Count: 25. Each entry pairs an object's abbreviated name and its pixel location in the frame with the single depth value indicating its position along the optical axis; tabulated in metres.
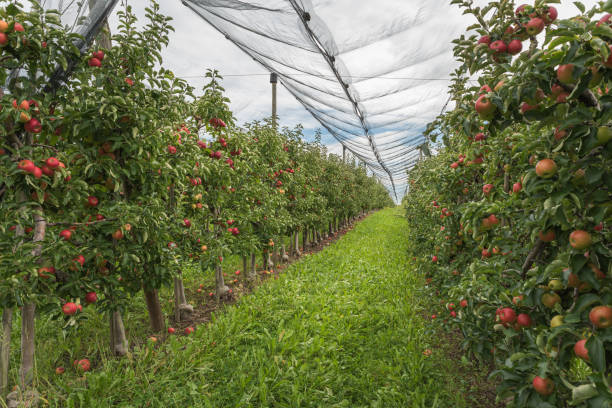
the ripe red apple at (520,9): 1.28
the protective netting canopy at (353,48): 4.28
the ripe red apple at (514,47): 1.32
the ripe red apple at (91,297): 2.29
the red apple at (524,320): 1.41
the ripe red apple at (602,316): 0.99
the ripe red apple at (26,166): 1.92
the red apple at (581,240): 1.04
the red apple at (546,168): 1.10
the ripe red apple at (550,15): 1.24
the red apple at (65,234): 2.18
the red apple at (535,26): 1.23
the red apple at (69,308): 2.08
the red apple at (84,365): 2.67
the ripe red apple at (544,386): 1.13
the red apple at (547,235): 1.28
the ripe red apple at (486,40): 1.37
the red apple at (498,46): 1.32
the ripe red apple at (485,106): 1.20
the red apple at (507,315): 1.43
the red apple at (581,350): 1.02
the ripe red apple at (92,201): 2.45
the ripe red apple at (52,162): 2.02
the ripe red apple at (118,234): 2.36
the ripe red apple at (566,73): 0.98
